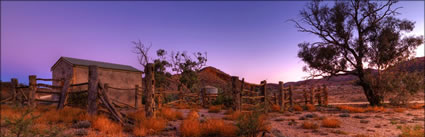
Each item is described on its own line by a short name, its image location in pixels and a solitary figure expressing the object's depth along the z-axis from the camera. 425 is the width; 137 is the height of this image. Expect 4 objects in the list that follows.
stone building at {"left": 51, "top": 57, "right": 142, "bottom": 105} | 17.50
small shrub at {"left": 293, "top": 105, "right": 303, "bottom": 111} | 15.14
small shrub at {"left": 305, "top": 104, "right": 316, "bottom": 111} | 15.26
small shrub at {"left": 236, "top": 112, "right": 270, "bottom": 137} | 5.90
